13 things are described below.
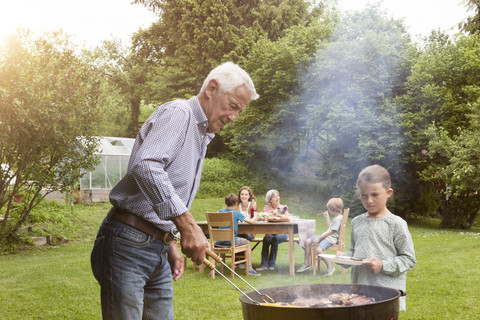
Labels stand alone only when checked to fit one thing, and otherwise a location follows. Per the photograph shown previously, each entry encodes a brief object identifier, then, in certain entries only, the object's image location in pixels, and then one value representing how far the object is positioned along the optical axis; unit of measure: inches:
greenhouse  711.1
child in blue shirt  305.7
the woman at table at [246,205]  347.6
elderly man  72.9
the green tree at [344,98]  690.8
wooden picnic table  304.4
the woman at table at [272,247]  336.2
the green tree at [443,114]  665.0
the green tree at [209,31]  1013.2
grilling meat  89.8
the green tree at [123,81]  1219.9
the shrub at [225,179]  826.8
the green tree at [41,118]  387.5
